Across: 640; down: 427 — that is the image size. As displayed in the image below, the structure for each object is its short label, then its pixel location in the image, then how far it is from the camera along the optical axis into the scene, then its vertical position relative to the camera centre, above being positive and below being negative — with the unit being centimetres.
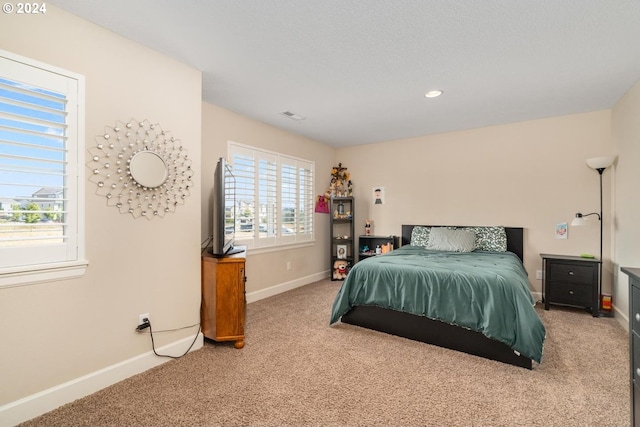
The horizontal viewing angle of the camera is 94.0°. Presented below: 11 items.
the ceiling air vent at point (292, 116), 388 +132
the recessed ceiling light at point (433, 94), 314 +130
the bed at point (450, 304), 234 -79
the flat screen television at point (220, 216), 255 -1
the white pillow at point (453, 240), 404 -36
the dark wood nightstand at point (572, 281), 346 -80
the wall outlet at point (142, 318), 227 -79
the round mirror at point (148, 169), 221 +35
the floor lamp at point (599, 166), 346 +57
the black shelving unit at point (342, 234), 534 -37
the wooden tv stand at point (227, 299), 259 -73
